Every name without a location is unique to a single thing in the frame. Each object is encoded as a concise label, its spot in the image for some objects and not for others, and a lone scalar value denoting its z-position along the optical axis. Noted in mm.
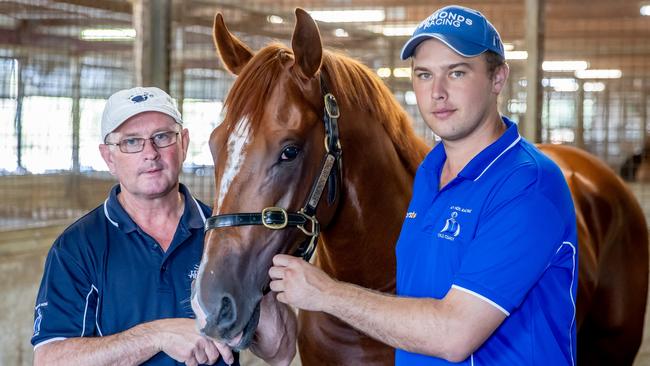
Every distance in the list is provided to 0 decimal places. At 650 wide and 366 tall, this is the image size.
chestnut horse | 1692
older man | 1682
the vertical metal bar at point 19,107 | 4164
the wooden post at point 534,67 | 4316
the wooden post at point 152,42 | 4180
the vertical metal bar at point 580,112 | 5105
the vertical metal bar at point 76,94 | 4523
